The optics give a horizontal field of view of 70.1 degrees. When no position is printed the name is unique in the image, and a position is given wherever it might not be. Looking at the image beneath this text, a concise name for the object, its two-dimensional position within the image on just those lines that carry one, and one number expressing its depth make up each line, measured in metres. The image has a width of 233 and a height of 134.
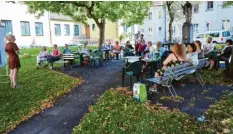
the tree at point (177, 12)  20.88
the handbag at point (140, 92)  4.13
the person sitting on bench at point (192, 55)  5.32
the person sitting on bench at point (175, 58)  4.77
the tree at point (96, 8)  9.30
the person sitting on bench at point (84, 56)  8.89
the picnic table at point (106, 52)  10.64
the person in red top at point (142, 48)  8.77
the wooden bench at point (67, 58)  8.57
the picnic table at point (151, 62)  6.09
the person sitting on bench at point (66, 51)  9.23
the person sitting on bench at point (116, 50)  11.10
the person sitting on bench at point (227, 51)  6.65
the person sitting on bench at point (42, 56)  8.49
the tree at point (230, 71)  5.53
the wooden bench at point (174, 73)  4.27
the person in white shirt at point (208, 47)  7.62
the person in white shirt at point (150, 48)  7.13
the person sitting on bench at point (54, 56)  8.28
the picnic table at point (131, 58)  6.37
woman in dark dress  5.51
